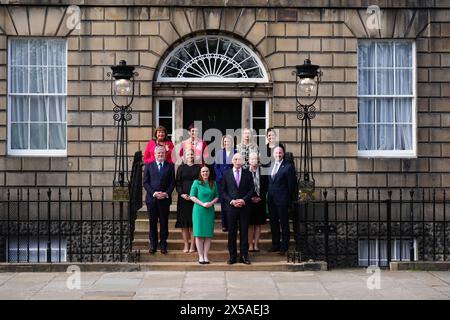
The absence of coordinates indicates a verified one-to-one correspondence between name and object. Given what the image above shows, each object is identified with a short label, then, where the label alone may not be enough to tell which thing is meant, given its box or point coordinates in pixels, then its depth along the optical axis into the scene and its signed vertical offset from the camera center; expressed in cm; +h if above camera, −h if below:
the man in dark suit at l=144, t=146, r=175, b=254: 1434 -42
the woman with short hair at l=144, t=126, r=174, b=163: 1498 +44
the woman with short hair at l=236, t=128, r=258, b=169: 1502 +36
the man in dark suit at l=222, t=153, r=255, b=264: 1405 -57
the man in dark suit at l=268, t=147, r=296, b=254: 1449 -47
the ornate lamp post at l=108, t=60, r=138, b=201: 1595 +130
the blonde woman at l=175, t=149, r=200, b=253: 1447 -51
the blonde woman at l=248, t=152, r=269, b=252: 1454 -66
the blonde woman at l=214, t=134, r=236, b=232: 1498 +13
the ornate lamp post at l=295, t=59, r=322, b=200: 1525 +124
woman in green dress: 1396 -74
